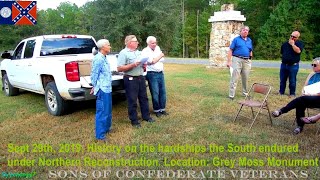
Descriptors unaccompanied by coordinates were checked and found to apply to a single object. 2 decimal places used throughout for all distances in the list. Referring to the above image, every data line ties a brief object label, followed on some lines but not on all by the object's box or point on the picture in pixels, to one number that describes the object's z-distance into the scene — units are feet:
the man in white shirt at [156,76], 18.50
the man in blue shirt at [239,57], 24.80
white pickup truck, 18.53
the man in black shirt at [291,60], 24.88
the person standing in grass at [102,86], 15.12
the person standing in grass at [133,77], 16.55
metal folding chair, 17.12
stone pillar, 47.78
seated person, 15.78
